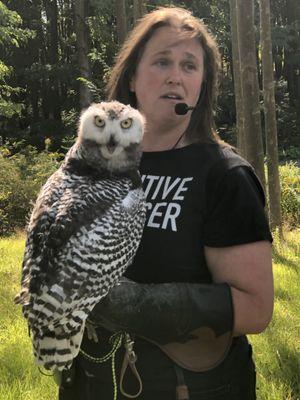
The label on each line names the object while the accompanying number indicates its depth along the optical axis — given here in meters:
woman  1.88
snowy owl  1.92
